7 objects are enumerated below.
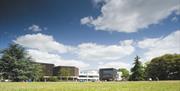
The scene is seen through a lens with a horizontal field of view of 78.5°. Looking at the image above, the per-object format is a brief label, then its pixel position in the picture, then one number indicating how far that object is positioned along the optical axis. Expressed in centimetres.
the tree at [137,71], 4023
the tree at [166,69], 4030
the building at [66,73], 5274
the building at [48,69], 7102
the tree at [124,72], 7687
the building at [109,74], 7818
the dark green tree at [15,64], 2787
